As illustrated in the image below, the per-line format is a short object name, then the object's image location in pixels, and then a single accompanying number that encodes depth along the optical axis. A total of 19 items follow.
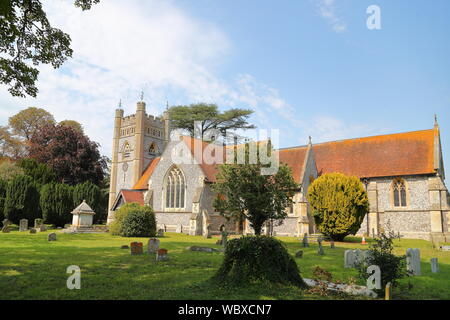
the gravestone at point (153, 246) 13.88
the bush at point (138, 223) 23.48
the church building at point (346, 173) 27.31
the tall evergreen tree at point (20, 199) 30.77
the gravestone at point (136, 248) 13.39
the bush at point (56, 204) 32.72
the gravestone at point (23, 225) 26.97
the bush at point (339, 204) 22.61
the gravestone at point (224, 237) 17.77
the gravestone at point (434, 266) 10.60
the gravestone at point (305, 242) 19.44
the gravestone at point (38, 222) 30.41
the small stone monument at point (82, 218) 27.72
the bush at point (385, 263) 7.62
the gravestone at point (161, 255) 11.84
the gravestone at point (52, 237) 18.83
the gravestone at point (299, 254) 14.18
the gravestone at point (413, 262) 10.05
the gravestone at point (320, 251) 15.64
